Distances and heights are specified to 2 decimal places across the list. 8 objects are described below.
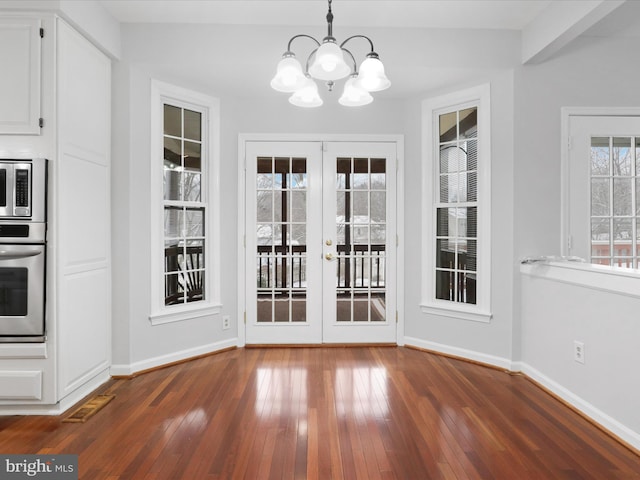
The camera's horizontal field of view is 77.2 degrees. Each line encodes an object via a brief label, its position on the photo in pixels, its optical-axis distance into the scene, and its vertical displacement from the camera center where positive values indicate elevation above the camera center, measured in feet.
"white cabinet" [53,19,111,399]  8.87 +0.78
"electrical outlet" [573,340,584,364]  8.92 -2.42
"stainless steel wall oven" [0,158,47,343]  8.46 -0.12
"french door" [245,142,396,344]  13.75 -0.04
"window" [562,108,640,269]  11.39 +1.66
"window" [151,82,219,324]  11.80 +1.24
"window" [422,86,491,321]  12.01 +1.23
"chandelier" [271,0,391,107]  6.77 +3.03
